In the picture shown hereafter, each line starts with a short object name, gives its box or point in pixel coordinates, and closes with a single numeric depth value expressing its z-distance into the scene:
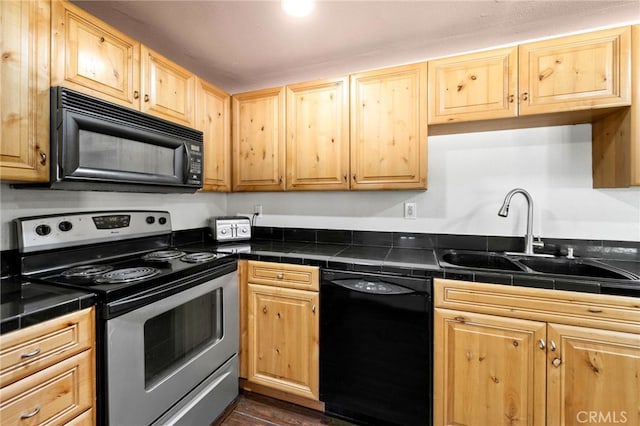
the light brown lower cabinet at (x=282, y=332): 1.66
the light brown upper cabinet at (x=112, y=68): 1.21
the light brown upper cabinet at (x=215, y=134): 1.99
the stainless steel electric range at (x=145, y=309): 1.09
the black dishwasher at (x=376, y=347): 1.43
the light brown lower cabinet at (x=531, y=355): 1.17
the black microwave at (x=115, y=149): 1.16
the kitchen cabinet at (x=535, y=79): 1.40
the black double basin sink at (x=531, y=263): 1.47
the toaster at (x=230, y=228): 2.19
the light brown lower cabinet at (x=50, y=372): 0.82
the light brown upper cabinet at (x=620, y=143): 1.37
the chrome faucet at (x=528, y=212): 1.65
